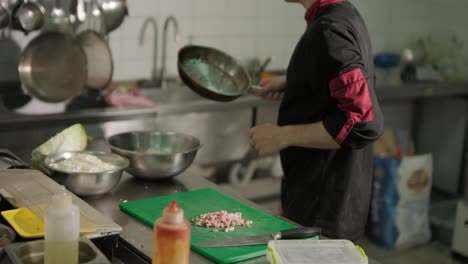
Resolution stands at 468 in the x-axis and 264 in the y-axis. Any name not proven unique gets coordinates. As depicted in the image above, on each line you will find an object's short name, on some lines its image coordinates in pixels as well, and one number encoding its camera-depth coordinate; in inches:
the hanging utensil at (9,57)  117.1
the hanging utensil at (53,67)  116.0
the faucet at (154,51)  132.3
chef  74.3
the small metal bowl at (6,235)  51.3
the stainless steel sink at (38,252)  48.9
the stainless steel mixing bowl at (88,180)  68.8
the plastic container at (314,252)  53.4
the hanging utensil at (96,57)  121.2
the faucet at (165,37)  134.3
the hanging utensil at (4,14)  109.4
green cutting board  57.1
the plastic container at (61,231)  46.8
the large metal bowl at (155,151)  75.4
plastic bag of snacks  146.1
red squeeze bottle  46.0
